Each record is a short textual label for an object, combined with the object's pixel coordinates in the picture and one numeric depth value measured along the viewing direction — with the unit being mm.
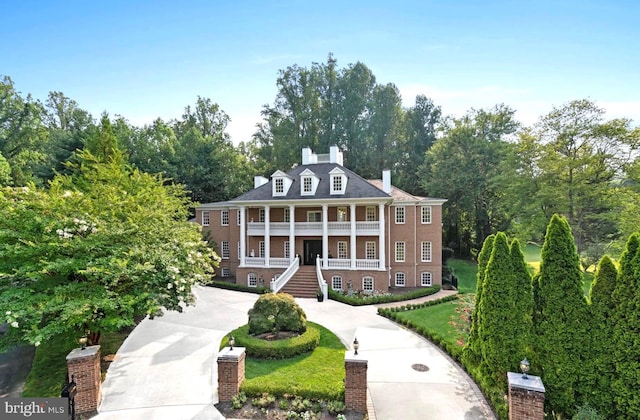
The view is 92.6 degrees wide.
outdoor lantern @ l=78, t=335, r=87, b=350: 7953
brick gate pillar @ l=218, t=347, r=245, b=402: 8195
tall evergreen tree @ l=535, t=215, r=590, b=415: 7305
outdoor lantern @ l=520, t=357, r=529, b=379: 6867
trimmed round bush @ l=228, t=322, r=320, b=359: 10898
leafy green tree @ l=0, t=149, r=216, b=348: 7961
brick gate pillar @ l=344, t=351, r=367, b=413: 7699
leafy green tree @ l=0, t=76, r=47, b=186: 33531
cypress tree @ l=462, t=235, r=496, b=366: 9336
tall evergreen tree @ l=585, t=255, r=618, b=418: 6961
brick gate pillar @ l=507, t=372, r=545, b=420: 6625
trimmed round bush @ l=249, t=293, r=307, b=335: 12133
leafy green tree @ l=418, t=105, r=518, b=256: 33750
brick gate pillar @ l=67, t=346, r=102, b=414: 7691
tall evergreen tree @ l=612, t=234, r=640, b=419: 6543
